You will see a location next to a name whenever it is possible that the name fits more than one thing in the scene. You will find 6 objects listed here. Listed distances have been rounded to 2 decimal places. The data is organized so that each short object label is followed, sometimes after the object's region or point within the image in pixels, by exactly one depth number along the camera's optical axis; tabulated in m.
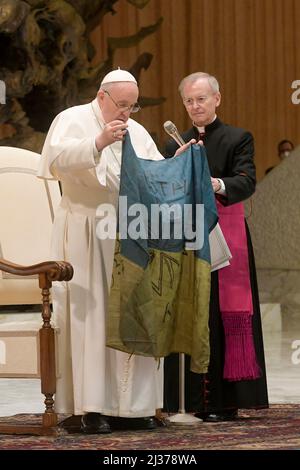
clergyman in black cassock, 11.71
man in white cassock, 10.84
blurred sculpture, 22.39
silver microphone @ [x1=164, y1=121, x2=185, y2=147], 10.89
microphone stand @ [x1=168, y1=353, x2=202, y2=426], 11.45
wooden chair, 11.85
